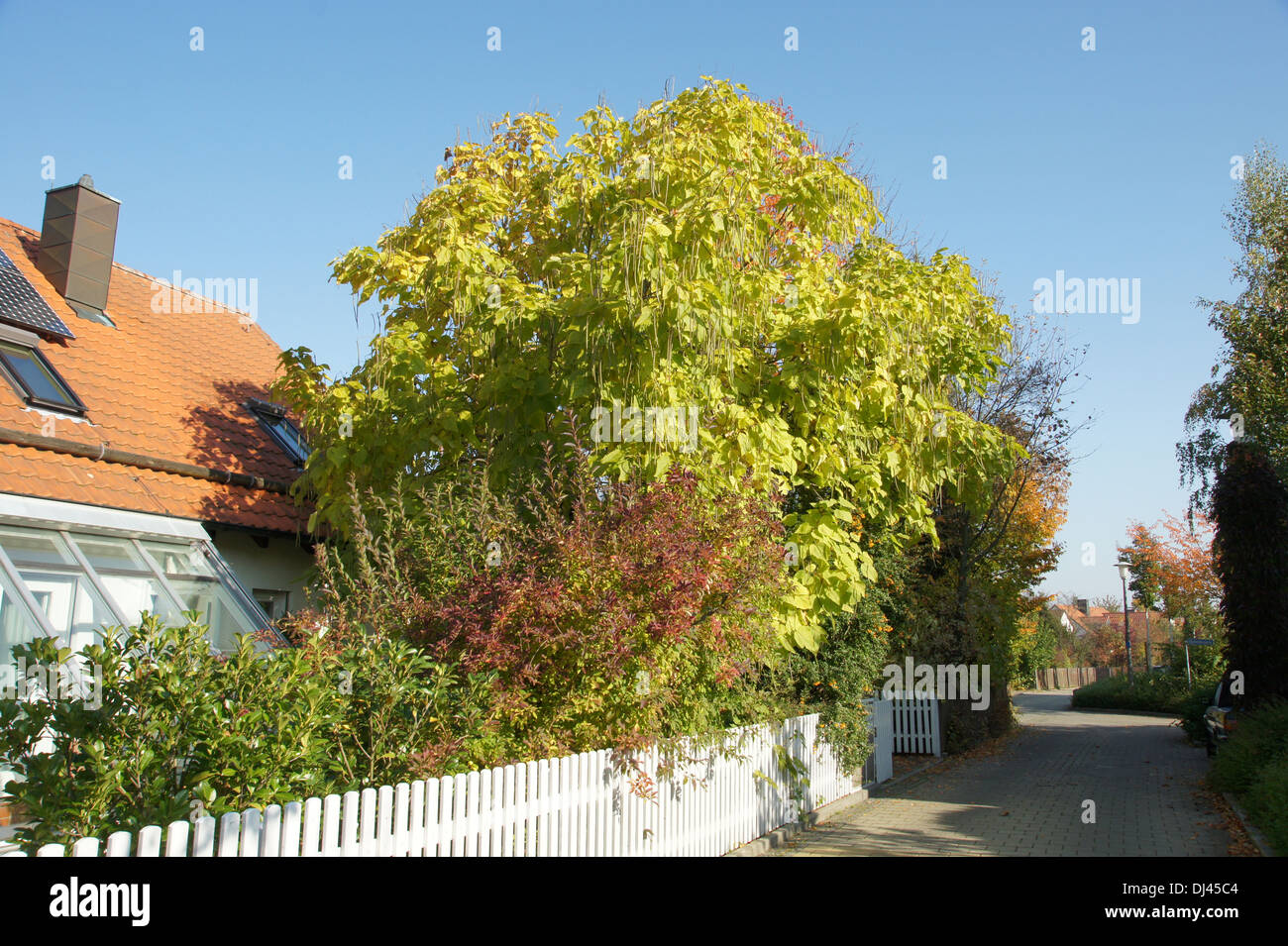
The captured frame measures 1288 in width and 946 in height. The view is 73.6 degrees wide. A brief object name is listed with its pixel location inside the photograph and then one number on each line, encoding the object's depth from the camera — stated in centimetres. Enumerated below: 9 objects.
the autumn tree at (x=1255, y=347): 1889
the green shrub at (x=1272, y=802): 770
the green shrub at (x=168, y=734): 411
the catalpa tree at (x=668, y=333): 752
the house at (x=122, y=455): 864
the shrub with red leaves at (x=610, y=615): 614
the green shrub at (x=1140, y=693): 3334
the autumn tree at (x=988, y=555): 1892
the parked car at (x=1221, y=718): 1489
